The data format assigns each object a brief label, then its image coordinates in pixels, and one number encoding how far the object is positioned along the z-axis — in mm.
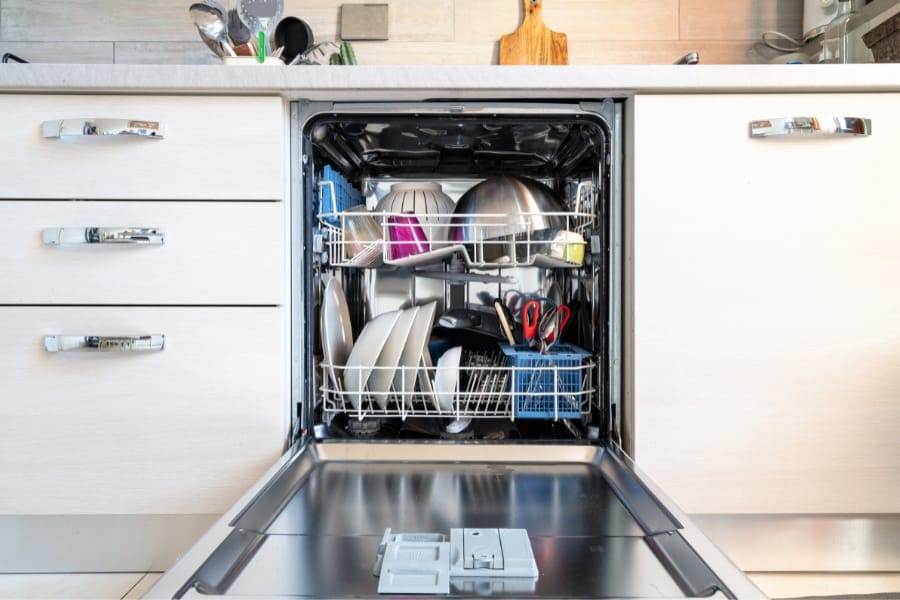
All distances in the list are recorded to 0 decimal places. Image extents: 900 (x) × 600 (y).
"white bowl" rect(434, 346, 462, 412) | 1096
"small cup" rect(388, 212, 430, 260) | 1104
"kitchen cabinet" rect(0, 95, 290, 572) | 982
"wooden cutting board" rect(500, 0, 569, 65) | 1534
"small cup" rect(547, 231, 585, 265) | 1072
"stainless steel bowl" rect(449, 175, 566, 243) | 1105
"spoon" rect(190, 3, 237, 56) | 1187
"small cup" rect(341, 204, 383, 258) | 1181
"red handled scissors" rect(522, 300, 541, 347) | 1153
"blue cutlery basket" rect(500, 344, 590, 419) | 1058
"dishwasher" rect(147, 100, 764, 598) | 667
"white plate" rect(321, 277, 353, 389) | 1080
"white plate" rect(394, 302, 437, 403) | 1124
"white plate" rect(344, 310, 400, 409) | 1083
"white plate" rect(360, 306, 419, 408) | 1100
